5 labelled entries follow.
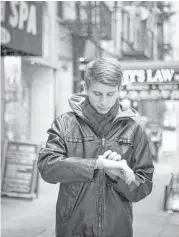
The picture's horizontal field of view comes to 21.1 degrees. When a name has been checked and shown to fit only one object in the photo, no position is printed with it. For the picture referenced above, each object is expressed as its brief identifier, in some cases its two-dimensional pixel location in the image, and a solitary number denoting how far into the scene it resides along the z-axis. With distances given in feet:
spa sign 27.63
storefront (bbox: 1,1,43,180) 27.99
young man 7.07
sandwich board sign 29.78
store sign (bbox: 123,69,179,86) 28.28
